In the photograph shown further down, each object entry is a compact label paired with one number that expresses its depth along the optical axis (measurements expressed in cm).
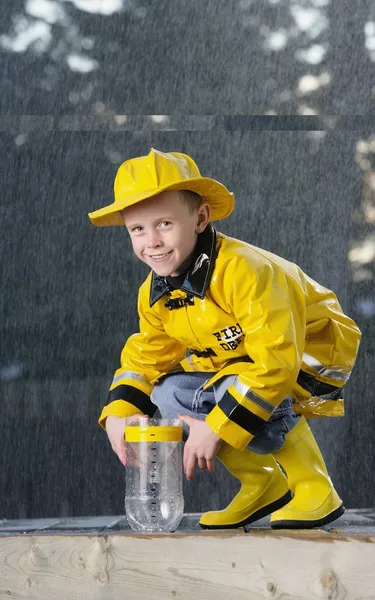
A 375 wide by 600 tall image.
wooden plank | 431
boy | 463
